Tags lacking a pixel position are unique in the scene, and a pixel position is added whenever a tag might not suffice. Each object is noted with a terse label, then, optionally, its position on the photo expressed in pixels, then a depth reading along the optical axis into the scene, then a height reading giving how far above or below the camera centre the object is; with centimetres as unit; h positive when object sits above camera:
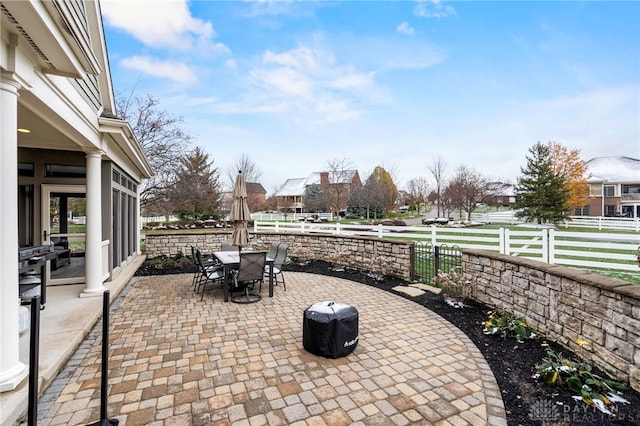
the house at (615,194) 3198 +187
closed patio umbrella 624 -4
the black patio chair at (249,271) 546 -108
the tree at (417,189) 3945 +299
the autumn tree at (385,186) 2953 +257
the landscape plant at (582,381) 258 -157
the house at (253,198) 2624 +138
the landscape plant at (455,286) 549 -142
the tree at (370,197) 2892 +140
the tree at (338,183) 2516 +258
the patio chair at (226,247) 813 -95
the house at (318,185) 2636 +276
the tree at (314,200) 3434 +142
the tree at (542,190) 2219 +160
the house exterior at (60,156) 228 +99
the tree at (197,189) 1802 +147
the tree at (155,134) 1609 +419
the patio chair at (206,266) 631 -119
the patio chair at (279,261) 650 -109
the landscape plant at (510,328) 388 -156
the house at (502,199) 3233 +223
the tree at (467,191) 2742 +194
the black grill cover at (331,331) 335 -134
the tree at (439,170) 3025 +416
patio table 562 -104
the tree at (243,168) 2619 +388
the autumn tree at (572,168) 2427 +351
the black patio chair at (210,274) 586 -124
